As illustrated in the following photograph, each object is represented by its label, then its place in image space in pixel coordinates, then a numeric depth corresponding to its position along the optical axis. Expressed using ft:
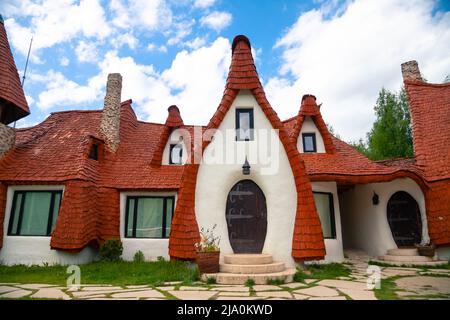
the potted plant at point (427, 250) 30.55
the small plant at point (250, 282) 19.29
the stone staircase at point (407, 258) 29.94
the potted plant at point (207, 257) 21.09
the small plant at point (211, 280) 19.98
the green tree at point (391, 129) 58.44
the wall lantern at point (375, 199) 35.12
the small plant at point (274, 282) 19.68
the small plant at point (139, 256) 31.91
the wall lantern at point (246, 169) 25.50
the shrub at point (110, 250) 30.58
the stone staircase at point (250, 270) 19.81
